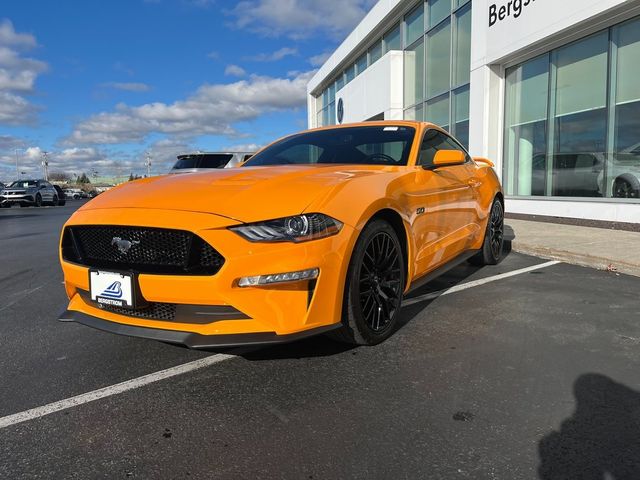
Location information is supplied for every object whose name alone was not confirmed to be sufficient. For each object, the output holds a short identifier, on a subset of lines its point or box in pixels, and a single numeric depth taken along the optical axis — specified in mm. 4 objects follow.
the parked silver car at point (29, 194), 29609
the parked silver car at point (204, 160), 13680
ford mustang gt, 2488
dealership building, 9359
